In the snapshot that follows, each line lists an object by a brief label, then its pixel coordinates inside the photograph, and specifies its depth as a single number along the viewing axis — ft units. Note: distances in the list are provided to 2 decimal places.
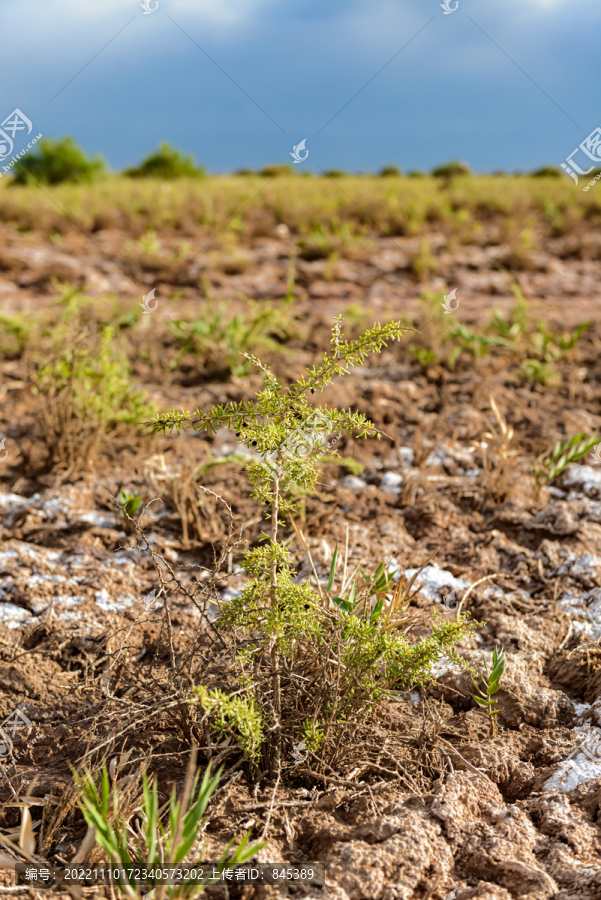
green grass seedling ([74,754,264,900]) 3.46
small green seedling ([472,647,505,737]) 5.11
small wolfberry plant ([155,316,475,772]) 4.39
